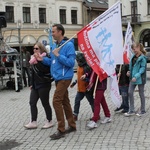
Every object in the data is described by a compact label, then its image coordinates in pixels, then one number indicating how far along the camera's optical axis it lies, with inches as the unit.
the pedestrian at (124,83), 315.6
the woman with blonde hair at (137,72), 295.6
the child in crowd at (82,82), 280.4
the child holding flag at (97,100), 267.7
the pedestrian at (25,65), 603.2
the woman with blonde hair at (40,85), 270.7
